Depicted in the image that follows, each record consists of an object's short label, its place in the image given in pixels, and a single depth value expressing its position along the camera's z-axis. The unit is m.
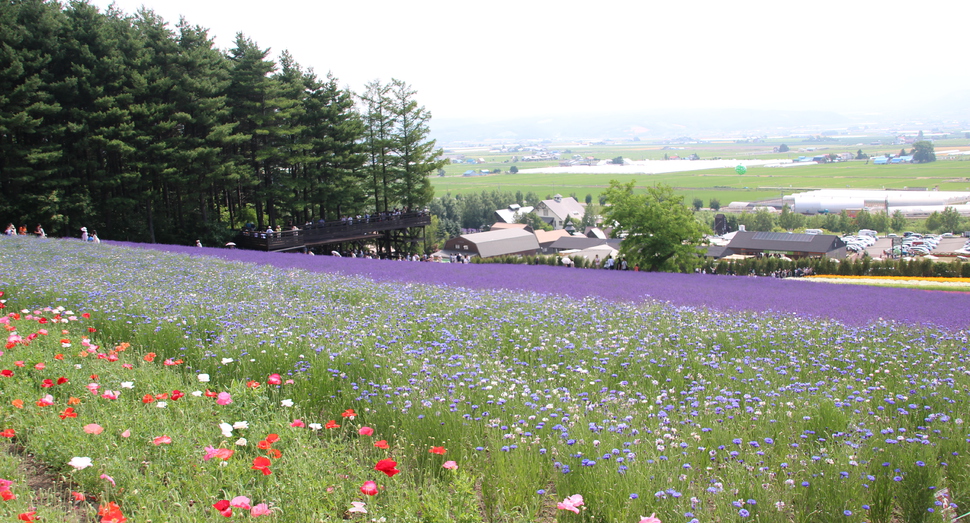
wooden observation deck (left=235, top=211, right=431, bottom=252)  36.88
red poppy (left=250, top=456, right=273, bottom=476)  4.07
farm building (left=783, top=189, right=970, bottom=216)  136.38
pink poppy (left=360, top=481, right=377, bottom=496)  3.68
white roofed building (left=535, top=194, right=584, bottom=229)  144.75
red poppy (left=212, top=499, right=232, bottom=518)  3.60
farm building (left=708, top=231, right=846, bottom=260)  75.00
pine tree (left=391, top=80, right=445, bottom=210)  52.31
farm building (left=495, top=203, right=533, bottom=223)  139.00
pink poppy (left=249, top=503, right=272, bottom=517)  3.57
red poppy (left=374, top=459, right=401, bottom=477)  3.84
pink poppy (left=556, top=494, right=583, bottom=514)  3.72
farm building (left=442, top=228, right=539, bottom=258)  90.50
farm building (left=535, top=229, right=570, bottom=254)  100.64
